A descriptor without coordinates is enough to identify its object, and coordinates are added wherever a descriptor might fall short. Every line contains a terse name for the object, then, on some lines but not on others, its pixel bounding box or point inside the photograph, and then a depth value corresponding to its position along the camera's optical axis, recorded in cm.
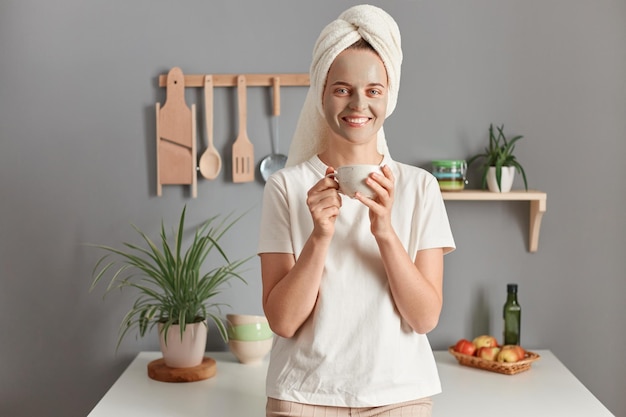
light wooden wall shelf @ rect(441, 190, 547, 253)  236
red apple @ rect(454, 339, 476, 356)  236
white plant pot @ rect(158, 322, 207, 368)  223
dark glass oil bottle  242
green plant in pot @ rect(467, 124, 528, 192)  238
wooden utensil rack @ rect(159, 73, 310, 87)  245
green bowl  233
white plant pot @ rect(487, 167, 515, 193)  238
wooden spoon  244
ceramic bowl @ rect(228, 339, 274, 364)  234
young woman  145
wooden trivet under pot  223
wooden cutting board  244
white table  200
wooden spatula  244
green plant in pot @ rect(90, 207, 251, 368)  224
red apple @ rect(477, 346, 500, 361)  232
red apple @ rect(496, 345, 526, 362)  229
